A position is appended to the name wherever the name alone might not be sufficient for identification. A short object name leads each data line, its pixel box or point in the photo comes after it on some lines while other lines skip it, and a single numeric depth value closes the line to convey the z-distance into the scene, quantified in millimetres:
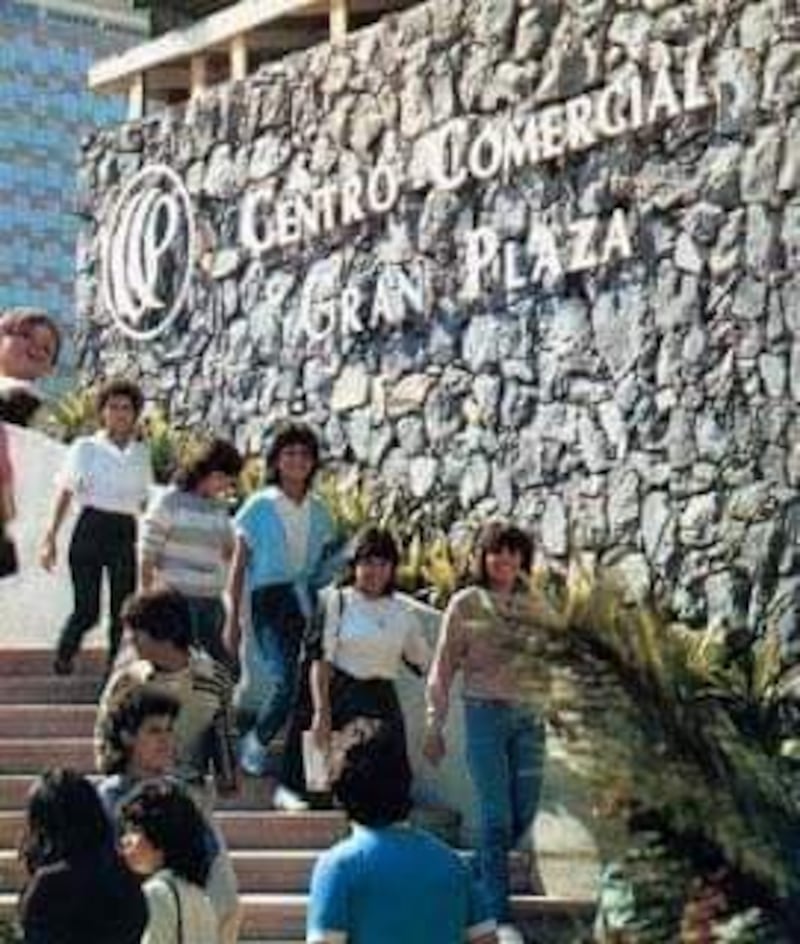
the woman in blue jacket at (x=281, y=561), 14209
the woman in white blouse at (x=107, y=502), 15246
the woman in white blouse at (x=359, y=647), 13198
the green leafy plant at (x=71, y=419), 23118
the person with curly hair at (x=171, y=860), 6720
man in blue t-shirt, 5776
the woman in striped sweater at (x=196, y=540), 13838
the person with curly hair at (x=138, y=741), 8205
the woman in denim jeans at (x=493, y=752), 11694
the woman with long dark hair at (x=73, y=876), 6285
